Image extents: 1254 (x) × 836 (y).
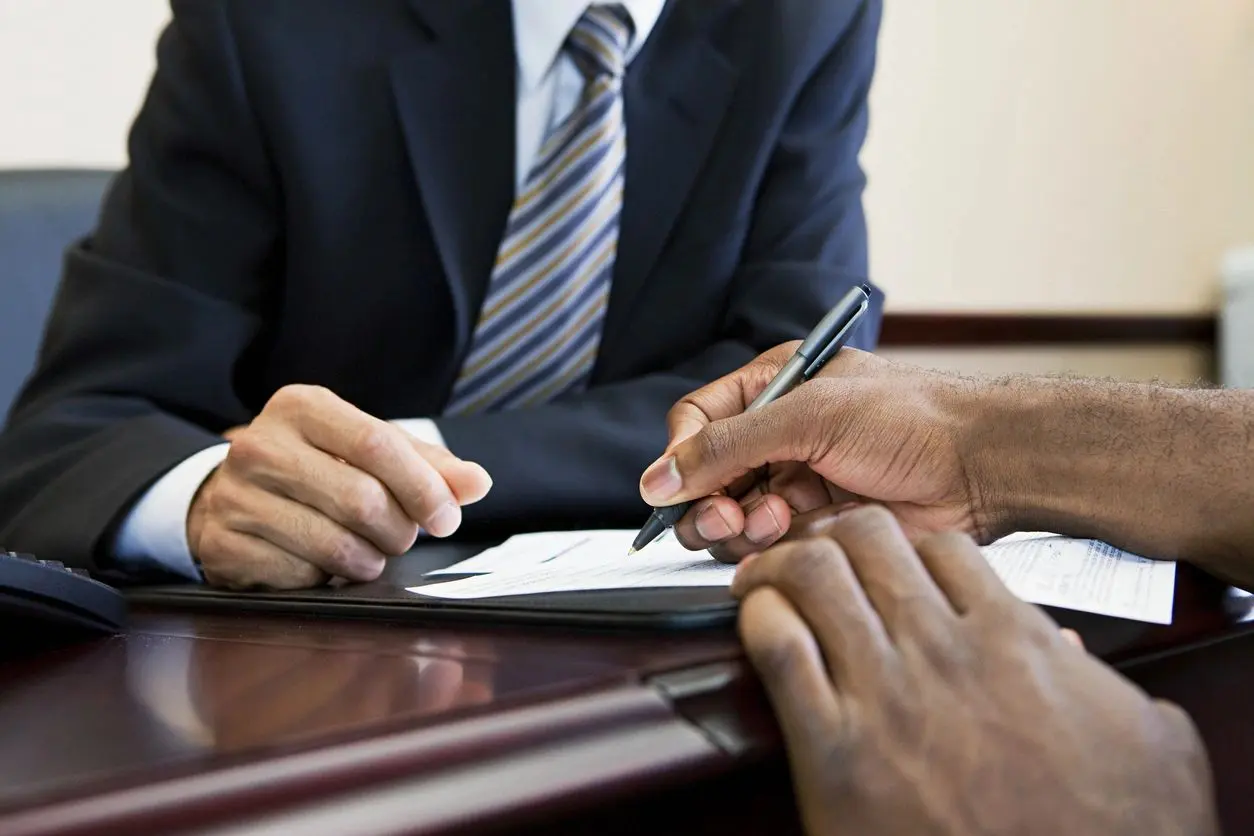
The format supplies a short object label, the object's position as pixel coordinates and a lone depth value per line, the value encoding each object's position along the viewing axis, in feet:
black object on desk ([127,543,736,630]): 1.26
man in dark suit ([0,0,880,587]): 3.00
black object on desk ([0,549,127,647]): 1.53
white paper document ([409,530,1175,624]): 1.41
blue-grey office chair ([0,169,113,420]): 3.69
